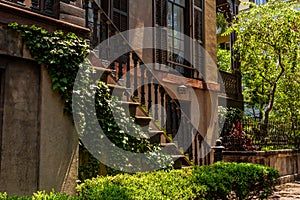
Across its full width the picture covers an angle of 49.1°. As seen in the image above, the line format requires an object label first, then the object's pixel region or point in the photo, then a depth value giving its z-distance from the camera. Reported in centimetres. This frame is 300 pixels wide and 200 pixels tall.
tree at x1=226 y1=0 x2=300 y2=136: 1059
